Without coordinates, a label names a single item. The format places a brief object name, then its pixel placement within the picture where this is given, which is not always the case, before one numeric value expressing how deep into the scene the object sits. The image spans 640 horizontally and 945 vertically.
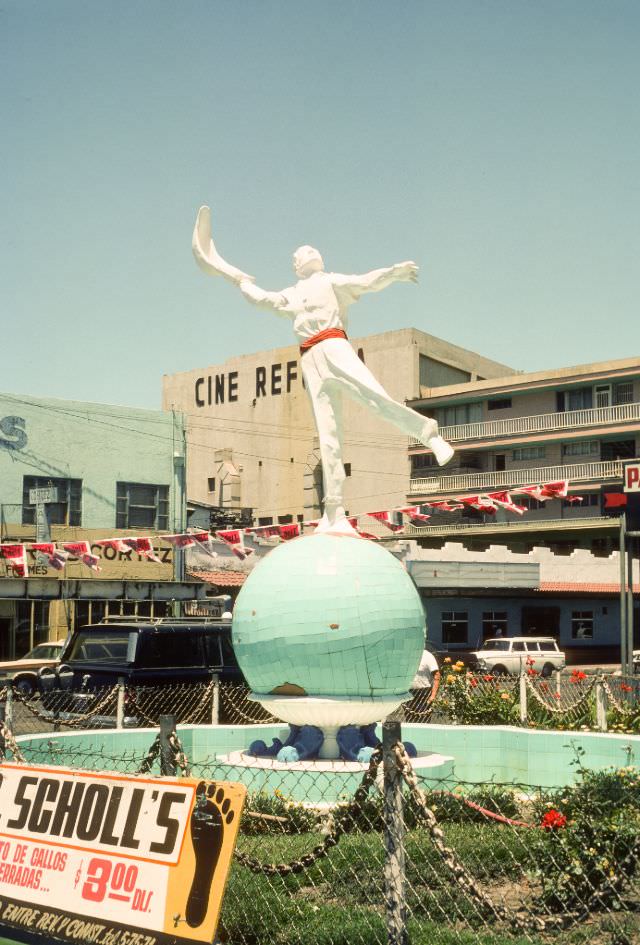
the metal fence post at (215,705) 15.15
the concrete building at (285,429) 56.06
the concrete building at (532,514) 42.00
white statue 12.20
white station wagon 35.19
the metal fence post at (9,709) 11.21
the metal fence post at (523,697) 15.35
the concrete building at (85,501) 33.16
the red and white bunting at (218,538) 26.66
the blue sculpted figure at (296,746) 11.48
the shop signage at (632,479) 21.72
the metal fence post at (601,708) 14.55
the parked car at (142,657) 17.44
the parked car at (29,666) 26.27
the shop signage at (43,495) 33.50
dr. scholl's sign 5.52
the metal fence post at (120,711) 14.42
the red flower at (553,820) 7.15
